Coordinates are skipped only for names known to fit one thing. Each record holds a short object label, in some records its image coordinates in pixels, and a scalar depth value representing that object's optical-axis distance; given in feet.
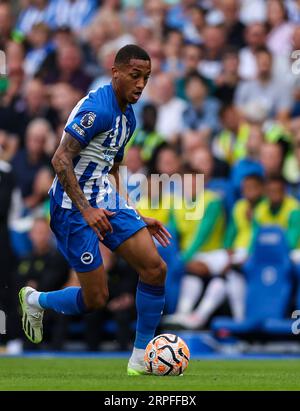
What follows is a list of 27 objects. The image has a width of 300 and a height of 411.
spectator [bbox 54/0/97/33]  61.11
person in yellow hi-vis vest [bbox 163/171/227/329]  46.39
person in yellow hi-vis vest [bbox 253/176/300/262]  45.65
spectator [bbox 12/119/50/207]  53.31
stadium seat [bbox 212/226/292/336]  45.62
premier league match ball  29.27
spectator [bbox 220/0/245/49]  54.24
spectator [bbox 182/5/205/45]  55.99
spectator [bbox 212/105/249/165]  49.65
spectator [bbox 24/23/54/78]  60.03
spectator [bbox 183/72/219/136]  52.06
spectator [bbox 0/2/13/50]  59.31
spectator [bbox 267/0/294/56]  51.96
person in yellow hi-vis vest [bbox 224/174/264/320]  46.34
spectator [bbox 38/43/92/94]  58.34
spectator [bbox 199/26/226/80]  54.03
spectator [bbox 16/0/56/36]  62.08
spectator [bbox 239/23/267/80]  52.13
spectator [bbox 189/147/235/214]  47.91
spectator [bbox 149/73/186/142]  53.31
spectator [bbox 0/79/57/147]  56.08
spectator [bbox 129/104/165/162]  51.70
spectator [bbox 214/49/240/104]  52.11
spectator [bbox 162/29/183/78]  55.57
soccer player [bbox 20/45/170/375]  29.07
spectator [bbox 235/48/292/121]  50.29
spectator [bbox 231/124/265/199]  47.73
